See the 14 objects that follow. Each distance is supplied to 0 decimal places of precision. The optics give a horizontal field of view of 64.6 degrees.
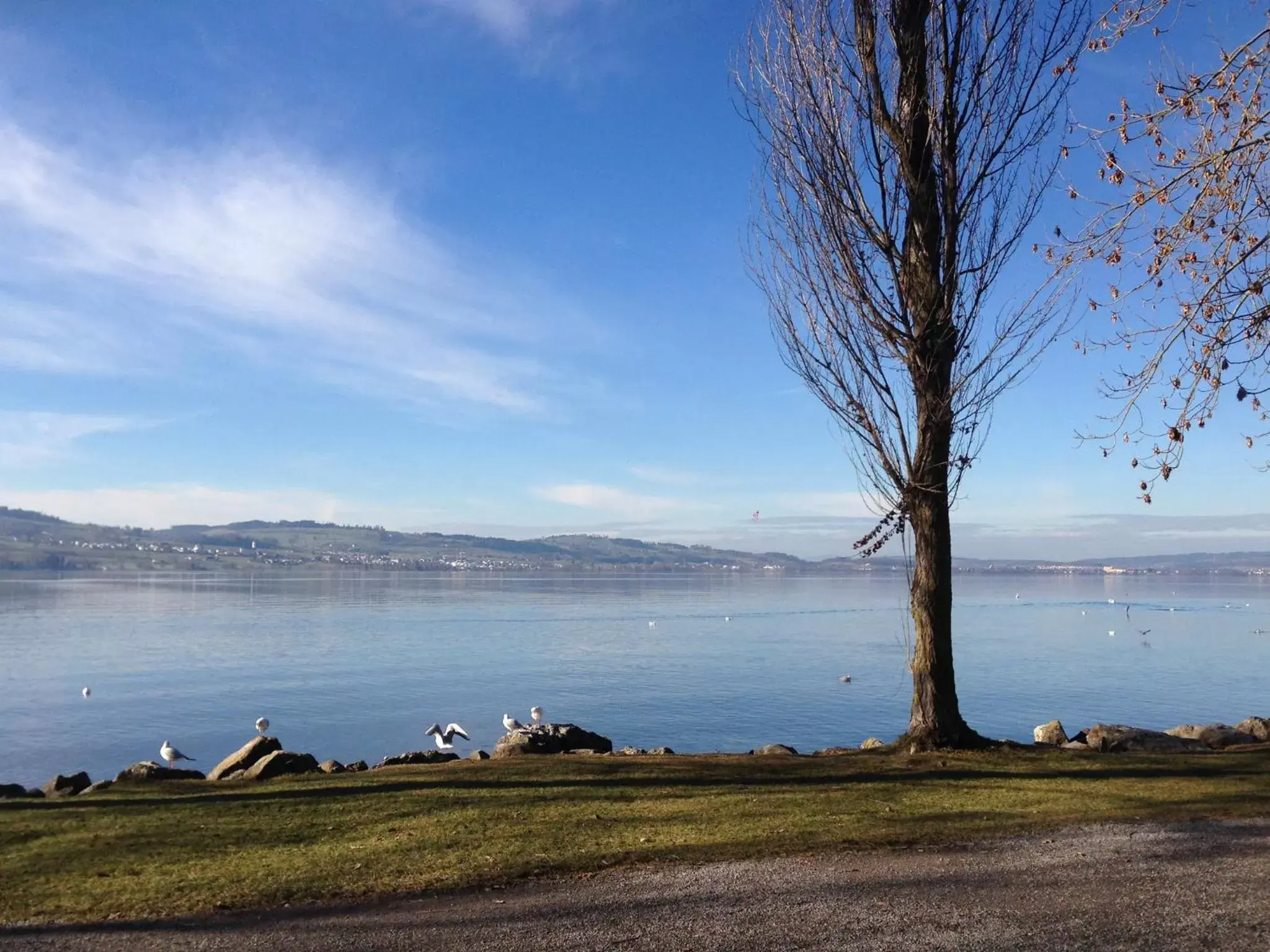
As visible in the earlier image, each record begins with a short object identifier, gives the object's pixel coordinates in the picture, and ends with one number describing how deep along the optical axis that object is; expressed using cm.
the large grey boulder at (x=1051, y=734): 1750
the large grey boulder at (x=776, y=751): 1321
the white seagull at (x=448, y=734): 2422
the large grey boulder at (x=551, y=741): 1402
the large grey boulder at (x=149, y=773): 1174
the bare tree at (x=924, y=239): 1245
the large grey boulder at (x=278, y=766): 1168
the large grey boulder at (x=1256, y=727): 1783
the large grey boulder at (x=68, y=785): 1311
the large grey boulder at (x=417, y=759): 1449
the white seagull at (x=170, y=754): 2202
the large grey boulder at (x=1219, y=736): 1617
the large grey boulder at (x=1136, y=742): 1405
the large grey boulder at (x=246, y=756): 1388
